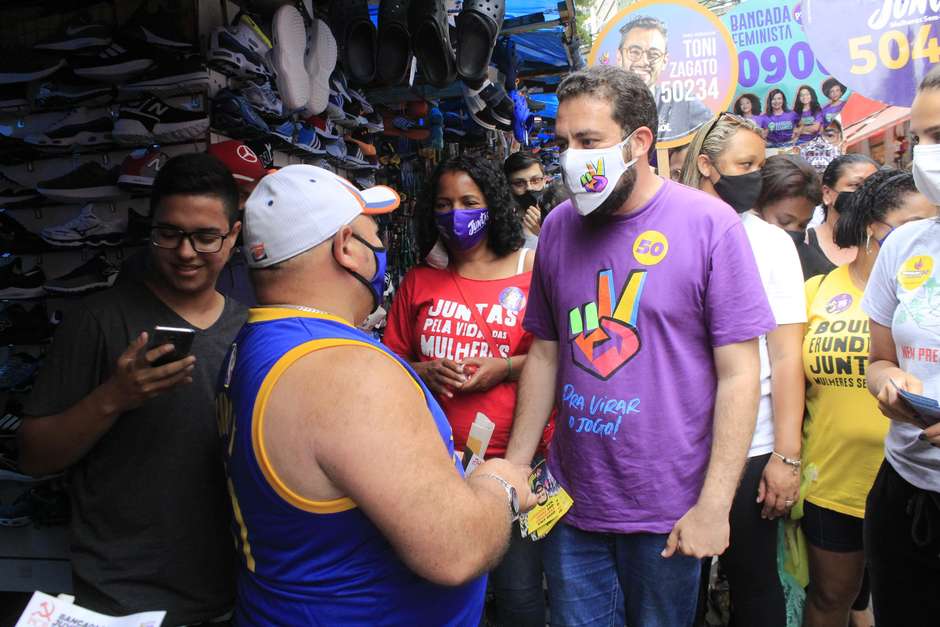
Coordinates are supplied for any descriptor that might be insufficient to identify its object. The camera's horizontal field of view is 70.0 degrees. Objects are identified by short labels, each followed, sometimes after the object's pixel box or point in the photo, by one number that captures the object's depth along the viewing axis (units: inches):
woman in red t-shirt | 110.9
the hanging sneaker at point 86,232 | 133.9
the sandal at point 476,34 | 137.9
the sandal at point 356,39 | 139.9
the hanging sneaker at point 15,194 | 139.7
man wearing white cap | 51.1
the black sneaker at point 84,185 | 133.8
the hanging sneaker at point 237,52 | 131.6
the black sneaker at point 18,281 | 136.9
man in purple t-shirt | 78.7
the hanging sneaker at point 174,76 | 128.7
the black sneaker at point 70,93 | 132.2
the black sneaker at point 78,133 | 133.6
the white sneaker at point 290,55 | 134.1
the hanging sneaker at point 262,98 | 141.7
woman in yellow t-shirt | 105.4
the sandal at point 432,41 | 130.6
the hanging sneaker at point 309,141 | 159.1
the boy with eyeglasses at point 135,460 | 78.2
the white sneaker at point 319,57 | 142.4
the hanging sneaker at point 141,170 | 128.8
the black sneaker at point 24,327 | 138.7
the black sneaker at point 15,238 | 140.7
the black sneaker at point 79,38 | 127.2
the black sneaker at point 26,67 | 129.0
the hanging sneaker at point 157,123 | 127.8
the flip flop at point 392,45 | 135.6
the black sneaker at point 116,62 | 126.6
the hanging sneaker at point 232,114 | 134.4
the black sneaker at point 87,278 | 132.3
